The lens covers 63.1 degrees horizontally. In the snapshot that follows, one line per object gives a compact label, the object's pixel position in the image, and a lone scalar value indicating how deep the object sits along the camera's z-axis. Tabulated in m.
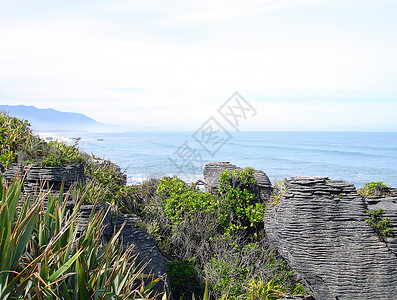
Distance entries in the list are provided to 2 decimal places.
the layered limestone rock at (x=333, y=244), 6.11
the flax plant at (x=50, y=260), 2.78
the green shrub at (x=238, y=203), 8.78
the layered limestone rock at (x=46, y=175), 6.00
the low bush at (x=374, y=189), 7.31
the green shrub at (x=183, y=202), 8.88
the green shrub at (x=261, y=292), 6.62
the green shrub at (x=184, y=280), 7.33
